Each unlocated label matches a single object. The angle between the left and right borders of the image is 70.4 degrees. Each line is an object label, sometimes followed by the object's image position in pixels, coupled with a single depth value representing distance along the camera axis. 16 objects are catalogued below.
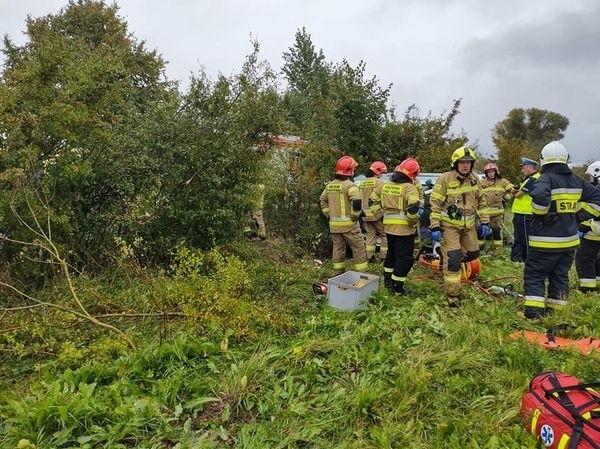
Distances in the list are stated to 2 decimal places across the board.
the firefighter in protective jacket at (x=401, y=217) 5.75
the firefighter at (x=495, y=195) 8.91
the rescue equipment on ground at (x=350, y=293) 5.02
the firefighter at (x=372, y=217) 7.68
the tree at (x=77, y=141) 4.92
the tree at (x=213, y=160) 6.32
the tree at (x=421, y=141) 11.85
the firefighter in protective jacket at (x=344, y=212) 6.46
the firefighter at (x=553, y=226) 4.73
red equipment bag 2.41
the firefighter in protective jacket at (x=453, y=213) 5.36
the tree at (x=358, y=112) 9.72
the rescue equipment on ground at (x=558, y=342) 3.81
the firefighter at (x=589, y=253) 5.73
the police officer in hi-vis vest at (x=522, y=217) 7.44
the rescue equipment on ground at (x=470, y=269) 6.33
